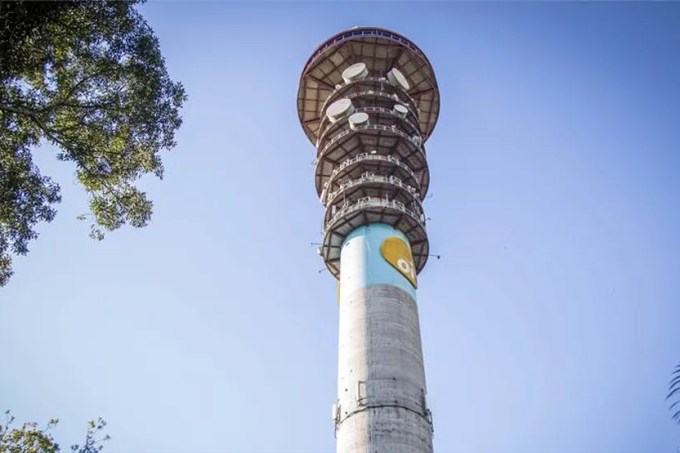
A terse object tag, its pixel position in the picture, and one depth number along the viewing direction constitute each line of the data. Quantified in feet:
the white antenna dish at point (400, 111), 138.90
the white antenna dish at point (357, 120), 132.36
